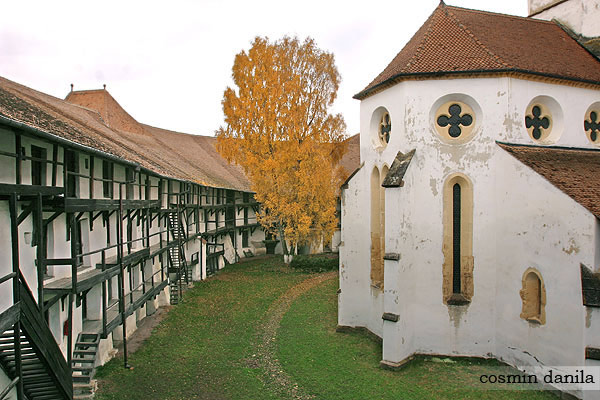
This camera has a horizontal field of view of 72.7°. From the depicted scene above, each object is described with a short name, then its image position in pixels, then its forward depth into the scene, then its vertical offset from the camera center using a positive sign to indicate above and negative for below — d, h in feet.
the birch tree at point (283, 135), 76.89 +12.83
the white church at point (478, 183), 35.94 +1.46
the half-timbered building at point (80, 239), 23.63 -3.47
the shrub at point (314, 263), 83.56 -12.96
